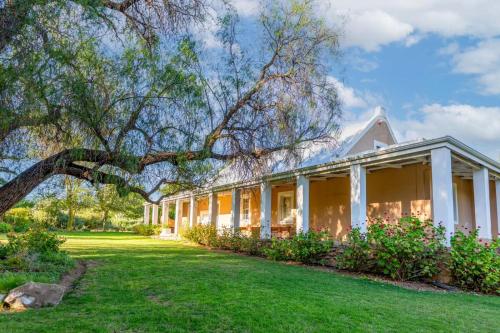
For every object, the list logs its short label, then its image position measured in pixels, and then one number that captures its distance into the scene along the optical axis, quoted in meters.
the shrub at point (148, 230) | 27.97
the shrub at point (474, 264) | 8.48
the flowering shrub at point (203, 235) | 17.73
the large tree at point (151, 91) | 5.89
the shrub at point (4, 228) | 24.32
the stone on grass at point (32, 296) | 5.35
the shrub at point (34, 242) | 9.70
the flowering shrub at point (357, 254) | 10.05
